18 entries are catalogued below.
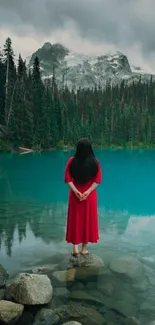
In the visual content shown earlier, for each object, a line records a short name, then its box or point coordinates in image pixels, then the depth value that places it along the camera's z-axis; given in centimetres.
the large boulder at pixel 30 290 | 458
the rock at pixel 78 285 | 525
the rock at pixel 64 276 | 545
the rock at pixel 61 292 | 501
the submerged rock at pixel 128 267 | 588
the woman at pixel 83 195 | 582
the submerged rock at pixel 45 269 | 577
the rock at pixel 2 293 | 474
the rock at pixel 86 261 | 602
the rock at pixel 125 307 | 464
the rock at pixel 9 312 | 416
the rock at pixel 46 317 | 420
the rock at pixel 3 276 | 516
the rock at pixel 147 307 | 475
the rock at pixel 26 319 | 427
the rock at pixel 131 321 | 435
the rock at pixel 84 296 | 492
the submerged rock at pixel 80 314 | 431
